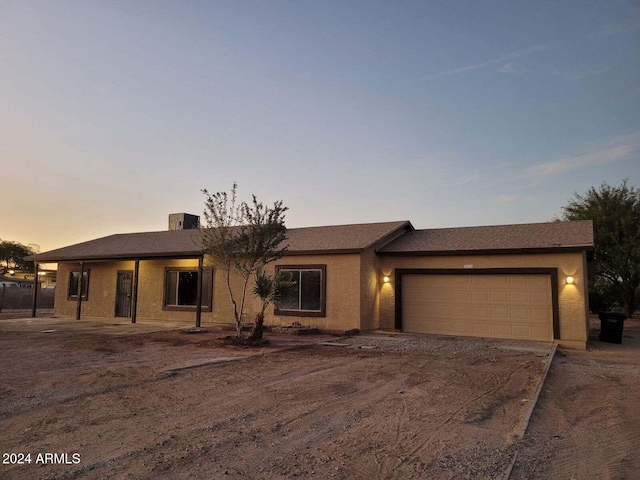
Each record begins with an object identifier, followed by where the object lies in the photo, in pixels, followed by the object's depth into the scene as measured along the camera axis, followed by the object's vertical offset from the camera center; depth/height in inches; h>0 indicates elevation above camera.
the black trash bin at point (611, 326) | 548.1 -47.6
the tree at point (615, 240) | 896.3 +103.5
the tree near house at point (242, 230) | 489.1 +62.6
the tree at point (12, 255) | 2272.4 +134.4
